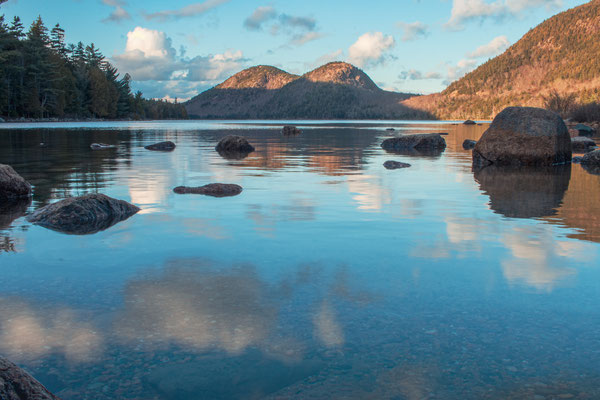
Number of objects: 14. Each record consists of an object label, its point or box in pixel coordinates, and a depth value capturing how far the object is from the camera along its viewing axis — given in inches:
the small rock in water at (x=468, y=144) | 1174.0
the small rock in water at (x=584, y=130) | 1742.1
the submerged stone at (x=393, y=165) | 668.7
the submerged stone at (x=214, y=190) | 429.0
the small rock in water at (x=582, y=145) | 1021.1
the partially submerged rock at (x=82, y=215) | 295.3
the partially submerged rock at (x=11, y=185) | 393.1
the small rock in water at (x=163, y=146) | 1005.8
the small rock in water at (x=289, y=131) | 1780.3
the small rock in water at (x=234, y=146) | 981.2
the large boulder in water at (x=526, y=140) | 700.0
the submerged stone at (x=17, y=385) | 93.0
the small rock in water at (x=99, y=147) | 1023.7
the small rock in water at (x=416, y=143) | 1120.2
